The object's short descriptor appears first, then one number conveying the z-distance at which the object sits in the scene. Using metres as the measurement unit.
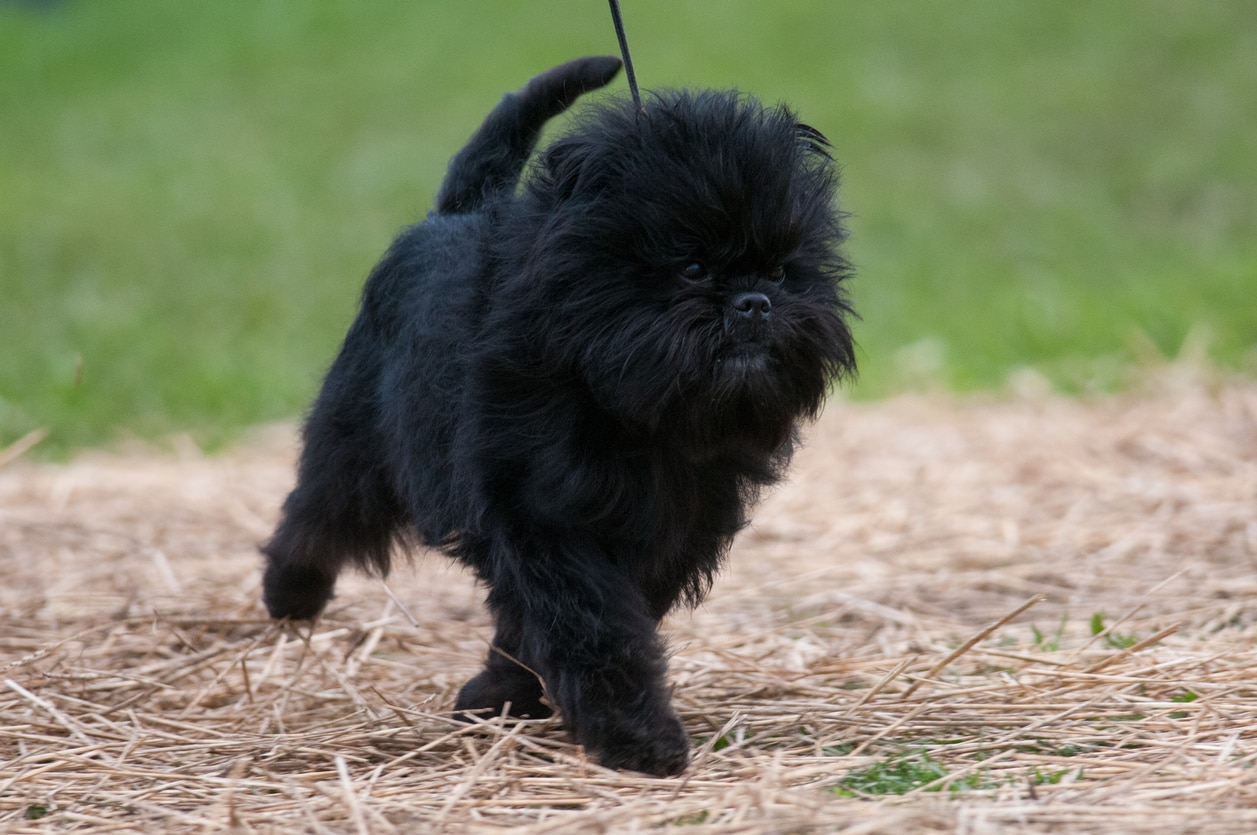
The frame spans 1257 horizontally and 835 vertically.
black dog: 4.91
